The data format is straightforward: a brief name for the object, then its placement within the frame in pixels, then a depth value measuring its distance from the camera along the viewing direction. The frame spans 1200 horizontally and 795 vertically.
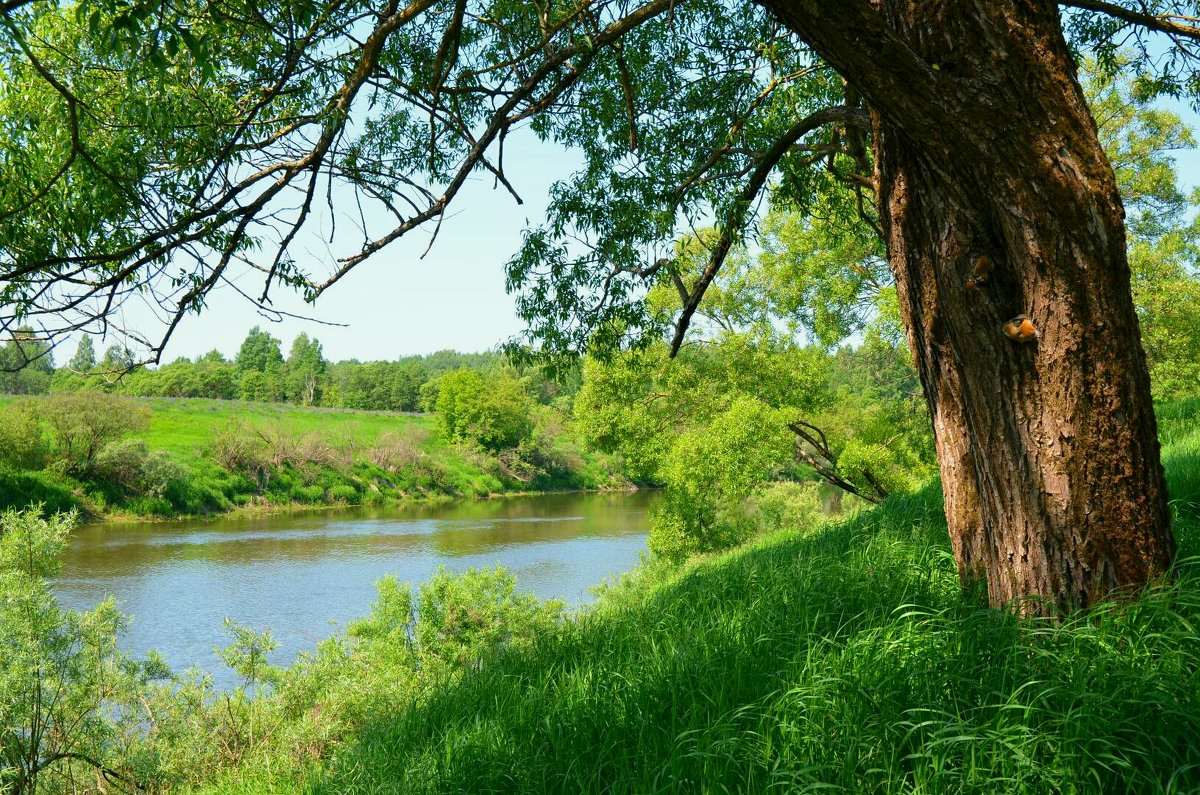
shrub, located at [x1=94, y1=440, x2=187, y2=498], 31.77
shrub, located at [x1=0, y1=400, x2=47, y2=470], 29.59
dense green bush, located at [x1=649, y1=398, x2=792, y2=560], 14.57
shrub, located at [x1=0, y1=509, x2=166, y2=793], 7.61
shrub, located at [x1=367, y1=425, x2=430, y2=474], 43.94
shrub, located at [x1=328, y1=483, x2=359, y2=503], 39.64
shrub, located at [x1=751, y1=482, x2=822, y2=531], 18.38
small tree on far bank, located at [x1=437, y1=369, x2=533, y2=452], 51.88
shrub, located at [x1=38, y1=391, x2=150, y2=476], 31.41
